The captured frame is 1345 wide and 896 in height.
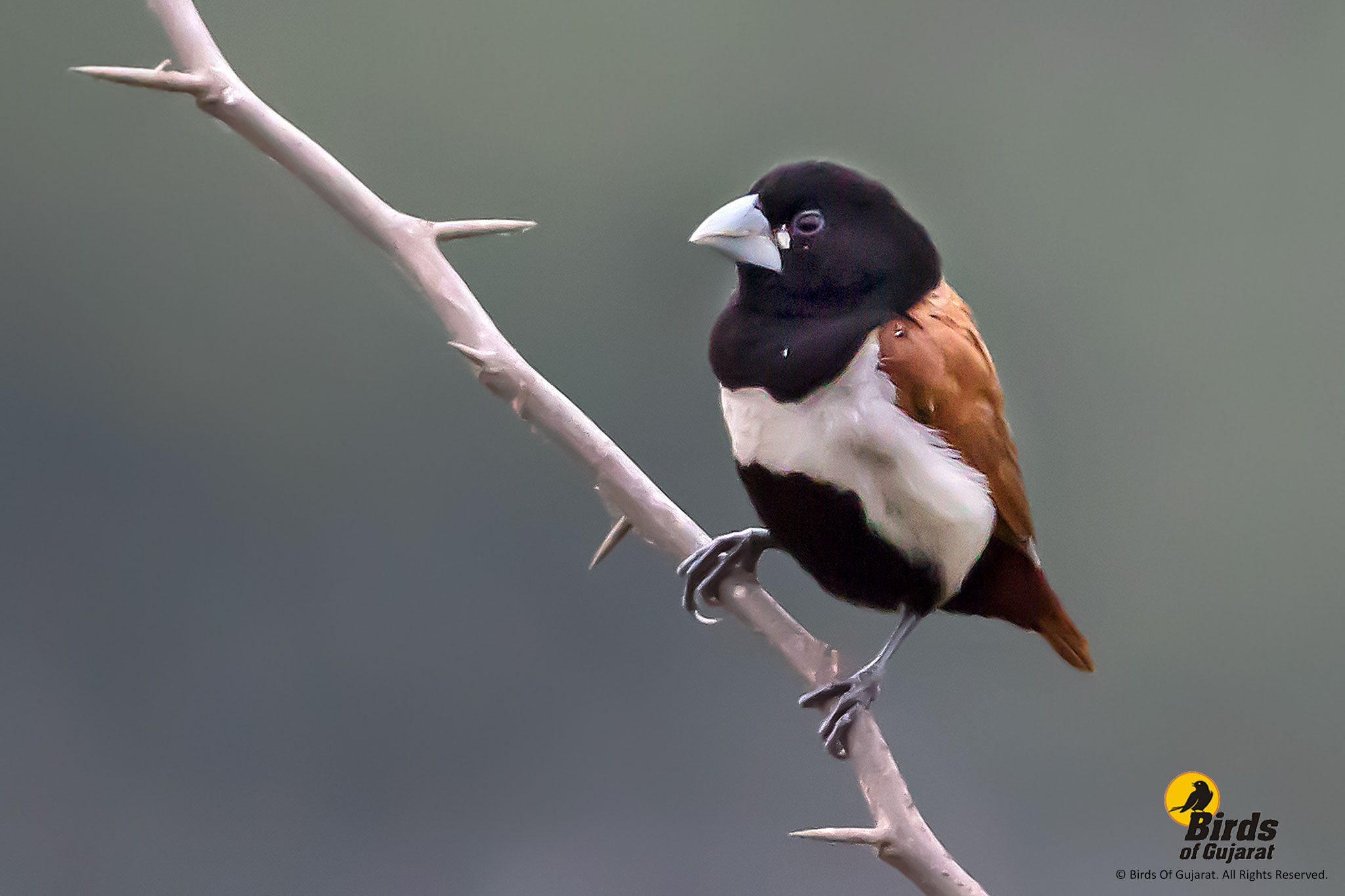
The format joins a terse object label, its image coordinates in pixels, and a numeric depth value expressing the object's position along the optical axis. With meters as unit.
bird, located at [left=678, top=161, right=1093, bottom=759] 2.97
